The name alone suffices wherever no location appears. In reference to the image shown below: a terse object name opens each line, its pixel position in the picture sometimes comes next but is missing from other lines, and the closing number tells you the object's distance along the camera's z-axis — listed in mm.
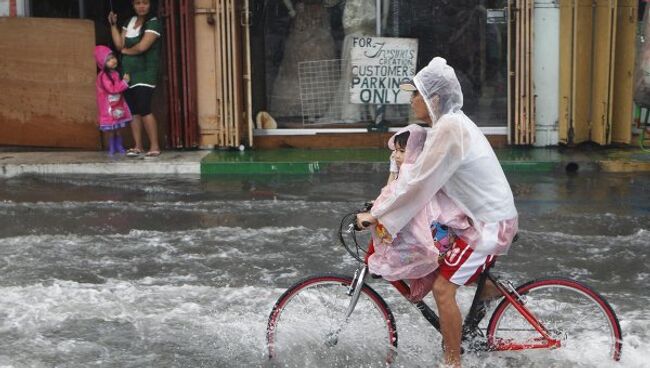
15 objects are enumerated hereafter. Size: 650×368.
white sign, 12367
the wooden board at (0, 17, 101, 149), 12094
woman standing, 11414
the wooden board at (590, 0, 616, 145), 11641
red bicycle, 4809
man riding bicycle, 4488
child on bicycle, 4594
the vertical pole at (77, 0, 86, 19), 13188
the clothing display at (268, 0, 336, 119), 12461
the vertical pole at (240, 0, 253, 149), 12031
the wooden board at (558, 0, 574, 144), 11734
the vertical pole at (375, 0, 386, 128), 12305
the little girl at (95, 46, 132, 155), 11539
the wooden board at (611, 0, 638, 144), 11734
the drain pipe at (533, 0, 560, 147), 11789
